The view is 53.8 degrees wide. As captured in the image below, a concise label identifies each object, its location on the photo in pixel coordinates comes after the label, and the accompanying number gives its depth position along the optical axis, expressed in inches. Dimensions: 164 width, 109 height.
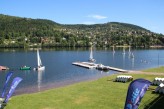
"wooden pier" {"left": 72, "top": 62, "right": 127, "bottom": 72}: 2439.0
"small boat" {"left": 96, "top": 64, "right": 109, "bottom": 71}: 2406.0
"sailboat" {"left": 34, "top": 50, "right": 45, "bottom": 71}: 2479.0
